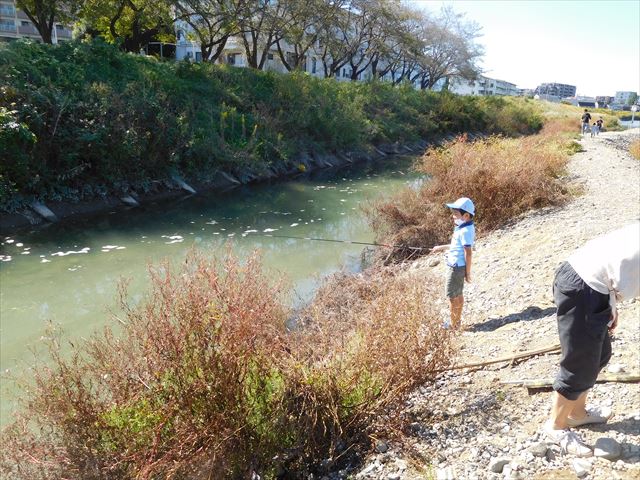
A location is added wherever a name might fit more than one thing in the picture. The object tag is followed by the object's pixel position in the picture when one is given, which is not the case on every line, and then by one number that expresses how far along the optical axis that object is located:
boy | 5.28
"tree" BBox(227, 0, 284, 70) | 23.81
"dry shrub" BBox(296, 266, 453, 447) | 3.50
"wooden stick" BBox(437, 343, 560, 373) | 4.24
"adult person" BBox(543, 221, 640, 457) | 2.59
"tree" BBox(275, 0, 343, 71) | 27.41
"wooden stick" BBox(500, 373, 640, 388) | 3.52
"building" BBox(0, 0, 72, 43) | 39.62
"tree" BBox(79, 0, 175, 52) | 22.41
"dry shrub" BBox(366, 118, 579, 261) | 9.65
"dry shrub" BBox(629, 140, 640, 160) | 20.29
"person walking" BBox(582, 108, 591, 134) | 31.48
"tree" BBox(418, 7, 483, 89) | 52.72
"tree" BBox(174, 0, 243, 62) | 22.78
